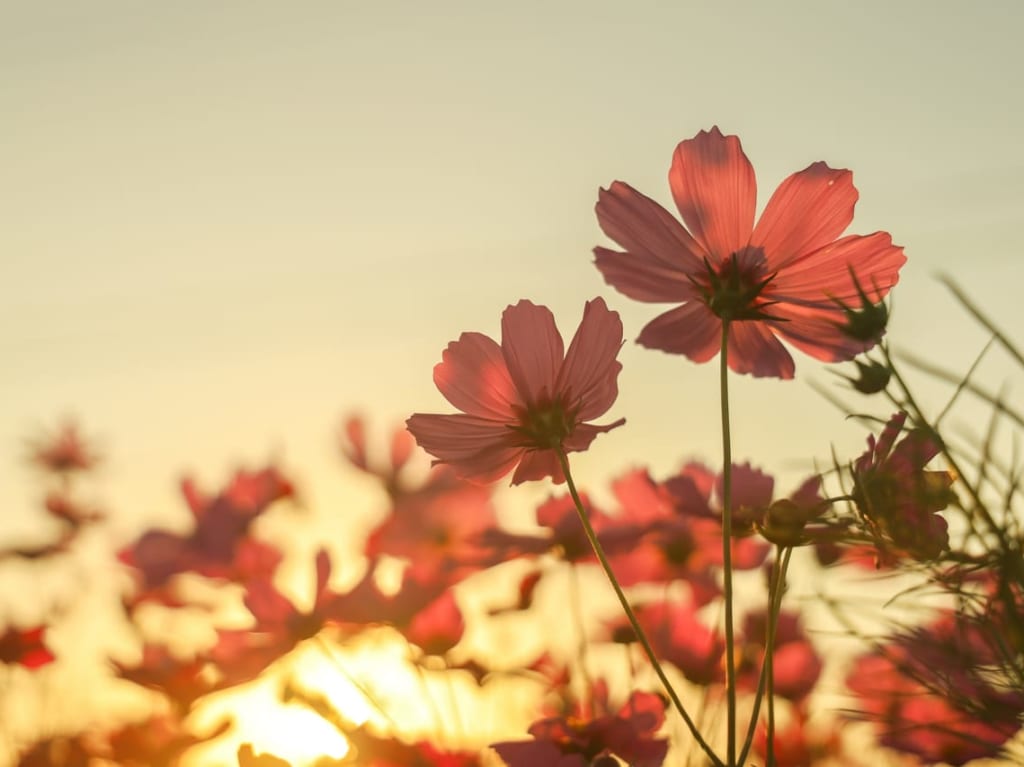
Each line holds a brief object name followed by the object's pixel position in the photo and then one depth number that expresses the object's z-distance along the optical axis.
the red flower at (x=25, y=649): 1.27
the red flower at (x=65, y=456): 2.39
